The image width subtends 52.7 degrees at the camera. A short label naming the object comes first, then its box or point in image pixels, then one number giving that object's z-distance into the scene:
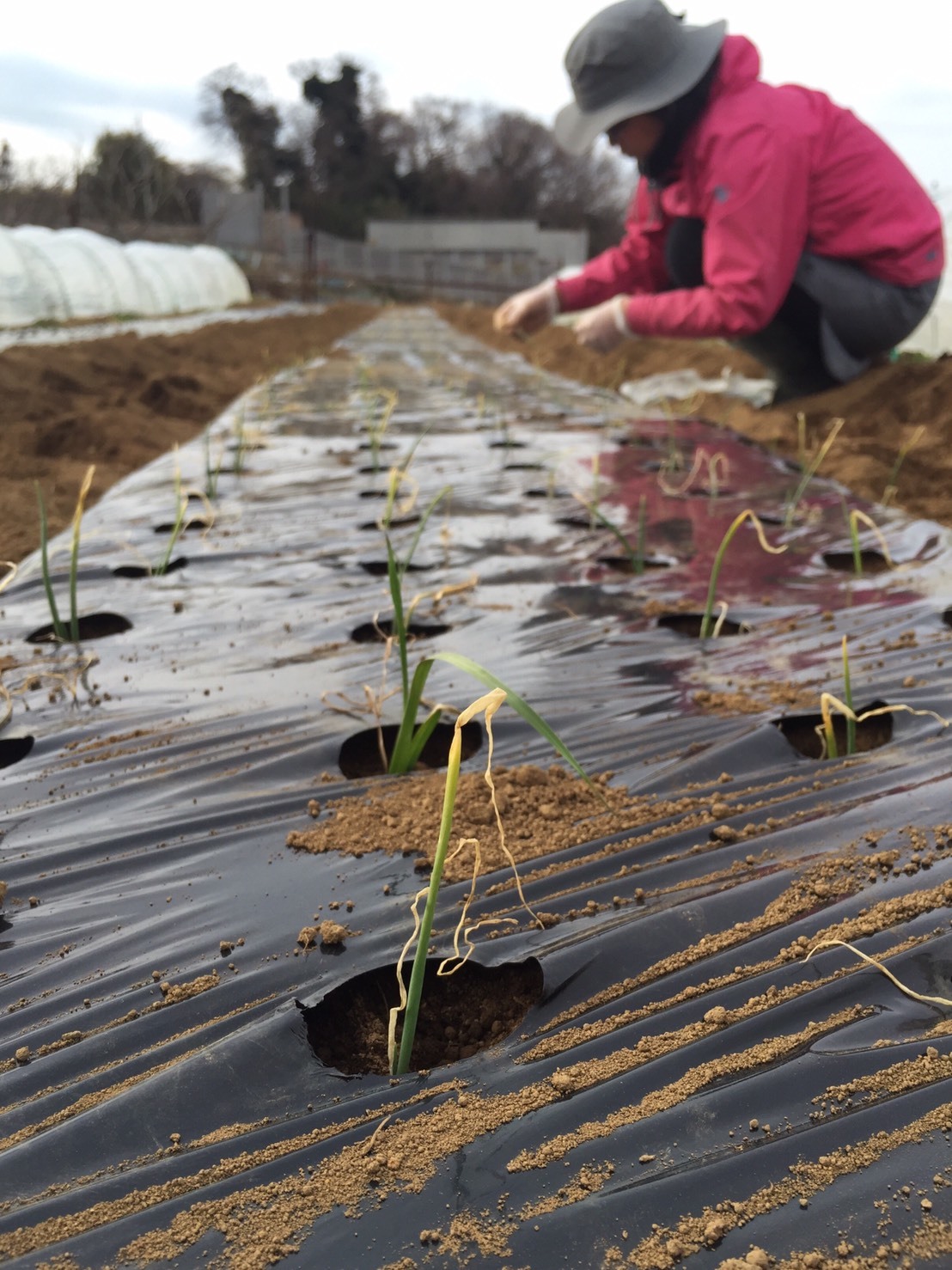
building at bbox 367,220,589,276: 39.59
